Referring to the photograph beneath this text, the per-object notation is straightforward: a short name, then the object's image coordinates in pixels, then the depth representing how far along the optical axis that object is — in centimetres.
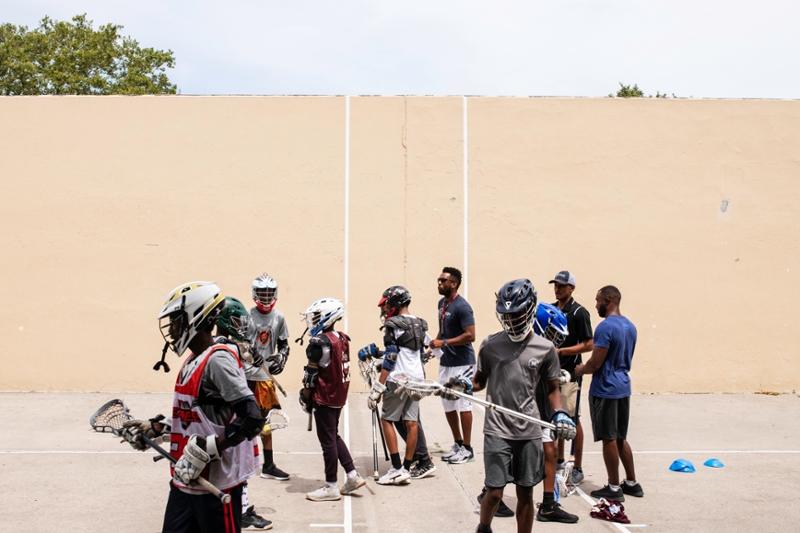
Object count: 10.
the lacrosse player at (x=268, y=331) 782
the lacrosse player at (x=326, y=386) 704
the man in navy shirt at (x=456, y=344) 841
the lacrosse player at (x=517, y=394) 529
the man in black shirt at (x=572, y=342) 710
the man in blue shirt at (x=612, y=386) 694
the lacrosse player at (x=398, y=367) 759
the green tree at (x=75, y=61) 3588
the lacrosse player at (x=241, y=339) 617
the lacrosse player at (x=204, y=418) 383
